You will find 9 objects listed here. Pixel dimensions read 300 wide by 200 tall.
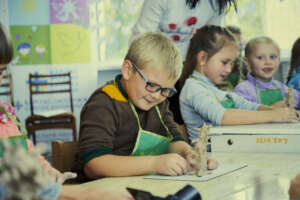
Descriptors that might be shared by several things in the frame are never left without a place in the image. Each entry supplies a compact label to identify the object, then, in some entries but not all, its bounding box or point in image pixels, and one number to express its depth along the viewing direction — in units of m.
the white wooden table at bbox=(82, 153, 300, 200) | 1.49
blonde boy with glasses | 2.20
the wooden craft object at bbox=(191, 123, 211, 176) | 1.88
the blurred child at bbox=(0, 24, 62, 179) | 1.97
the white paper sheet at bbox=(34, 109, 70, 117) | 4.64
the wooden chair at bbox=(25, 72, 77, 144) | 4.67
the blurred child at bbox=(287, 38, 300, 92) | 3.27
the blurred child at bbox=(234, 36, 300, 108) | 3.11
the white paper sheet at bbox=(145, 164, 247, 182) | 1.83
